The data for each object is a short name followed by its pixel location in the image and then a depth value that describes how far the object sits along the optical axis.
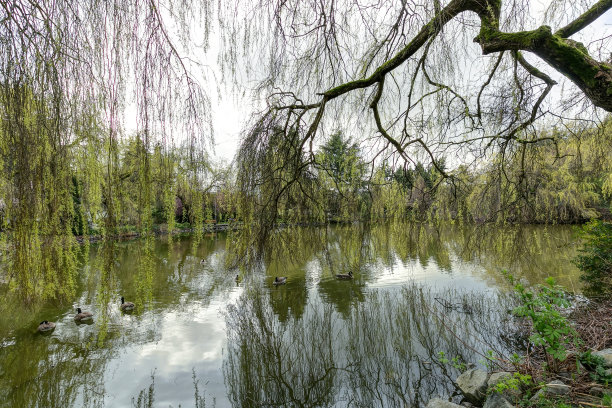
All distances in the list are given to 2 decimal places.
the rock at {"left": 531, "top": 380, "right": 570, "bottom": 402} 1.76
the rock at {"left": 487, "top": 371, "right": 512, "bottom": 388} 2.15
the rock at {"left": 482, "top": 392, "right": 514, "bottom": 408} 1.94
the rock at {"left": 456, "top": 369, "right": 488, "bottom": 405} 2.38
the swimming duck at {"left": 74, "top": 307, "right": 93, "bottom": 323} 4.79
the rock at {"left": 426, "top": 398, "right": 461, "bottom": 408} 2.27
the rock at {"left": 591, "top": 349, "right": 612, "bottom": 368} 1.89
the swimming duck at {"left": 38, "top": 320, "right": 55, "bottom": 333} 4.39
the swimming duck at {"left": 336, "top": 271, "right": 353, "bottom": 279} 6.53
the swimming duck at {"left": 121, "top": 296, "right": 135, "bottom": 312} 5.21
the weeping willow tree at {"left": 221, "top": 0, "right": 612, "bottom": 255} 1.79
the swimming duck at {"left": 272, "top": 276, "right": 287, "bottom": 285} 6.44
